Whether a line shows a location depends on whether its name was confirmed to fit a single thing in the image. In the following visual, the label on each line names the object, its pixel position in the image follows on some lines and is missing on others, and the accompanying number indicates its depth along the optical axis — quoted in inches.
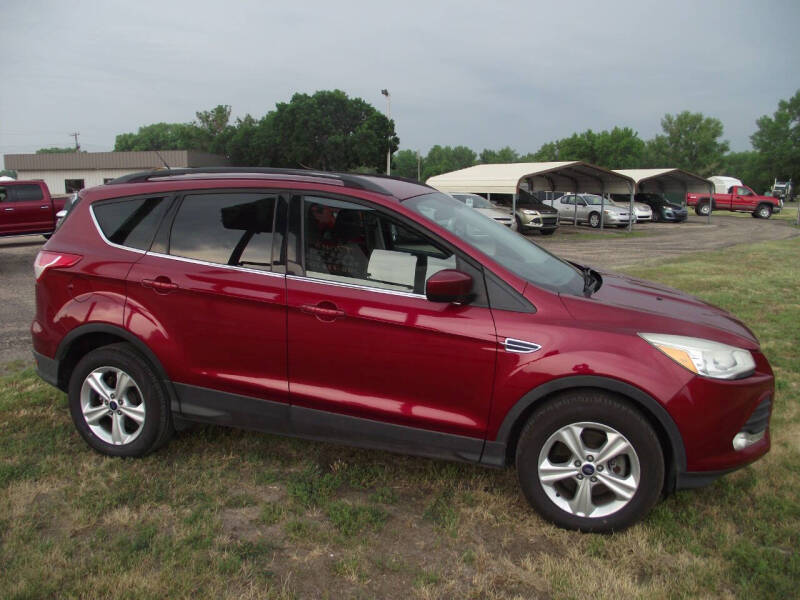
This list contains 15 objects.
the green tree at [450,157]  6038.4
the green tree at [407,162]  4875.0
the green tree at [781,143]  2928.2
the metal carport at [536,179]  948.6
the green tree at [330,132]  2532.0
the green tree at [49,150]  5302.7
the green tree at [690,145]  3533.5
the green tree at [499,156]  5708.7
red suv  118.4
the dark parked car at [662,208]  1348.4
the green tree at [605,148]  2925.7
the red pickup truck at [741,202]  1529.3
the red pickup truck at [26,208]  628.1
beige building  2226.9
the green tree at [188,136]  3093.0
